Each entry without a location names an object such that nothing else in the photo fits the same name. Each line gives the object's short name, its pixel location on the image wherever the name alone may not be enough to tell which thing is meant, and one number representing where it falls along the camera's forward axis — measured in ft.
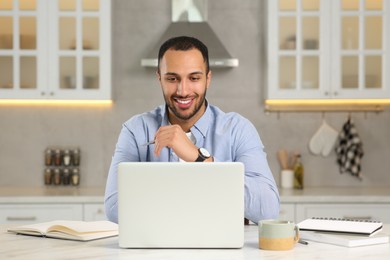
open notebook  7.41
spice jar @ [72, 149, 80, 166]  16.10
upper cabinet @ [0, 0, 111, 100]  15.14
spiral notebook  7.31
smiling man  8.38
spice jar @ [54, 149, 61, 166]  16.05
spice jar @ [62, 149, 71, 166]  16.02
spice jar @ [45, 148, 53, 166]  16.05
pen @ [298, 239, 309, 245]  7.03
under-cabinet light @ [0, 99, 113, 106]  16.17
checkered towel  16.16
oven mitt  16.28
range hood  15.26
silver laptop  6.52
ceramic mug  6.67
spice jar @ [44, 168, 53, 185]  16.03
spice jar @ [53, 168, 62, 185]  15.94
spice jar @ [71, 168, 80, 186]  15.99
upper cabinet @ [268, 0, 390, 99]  15.23
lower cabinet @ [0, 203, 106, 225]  14.06
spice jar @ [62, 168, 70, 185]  15.96
